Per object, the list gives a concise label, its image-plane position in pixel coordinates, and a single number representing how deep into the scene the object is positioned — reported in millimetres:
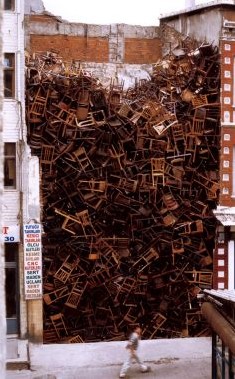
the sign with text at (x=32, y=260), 19828
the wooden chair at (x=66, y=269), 20656
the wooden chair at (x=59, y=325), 20797
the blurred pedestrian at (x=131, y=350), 16933
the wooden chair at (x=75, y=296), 20828
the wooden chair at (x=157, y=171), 21219
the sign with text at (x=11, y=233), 19734
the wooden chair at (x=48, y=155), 20691
